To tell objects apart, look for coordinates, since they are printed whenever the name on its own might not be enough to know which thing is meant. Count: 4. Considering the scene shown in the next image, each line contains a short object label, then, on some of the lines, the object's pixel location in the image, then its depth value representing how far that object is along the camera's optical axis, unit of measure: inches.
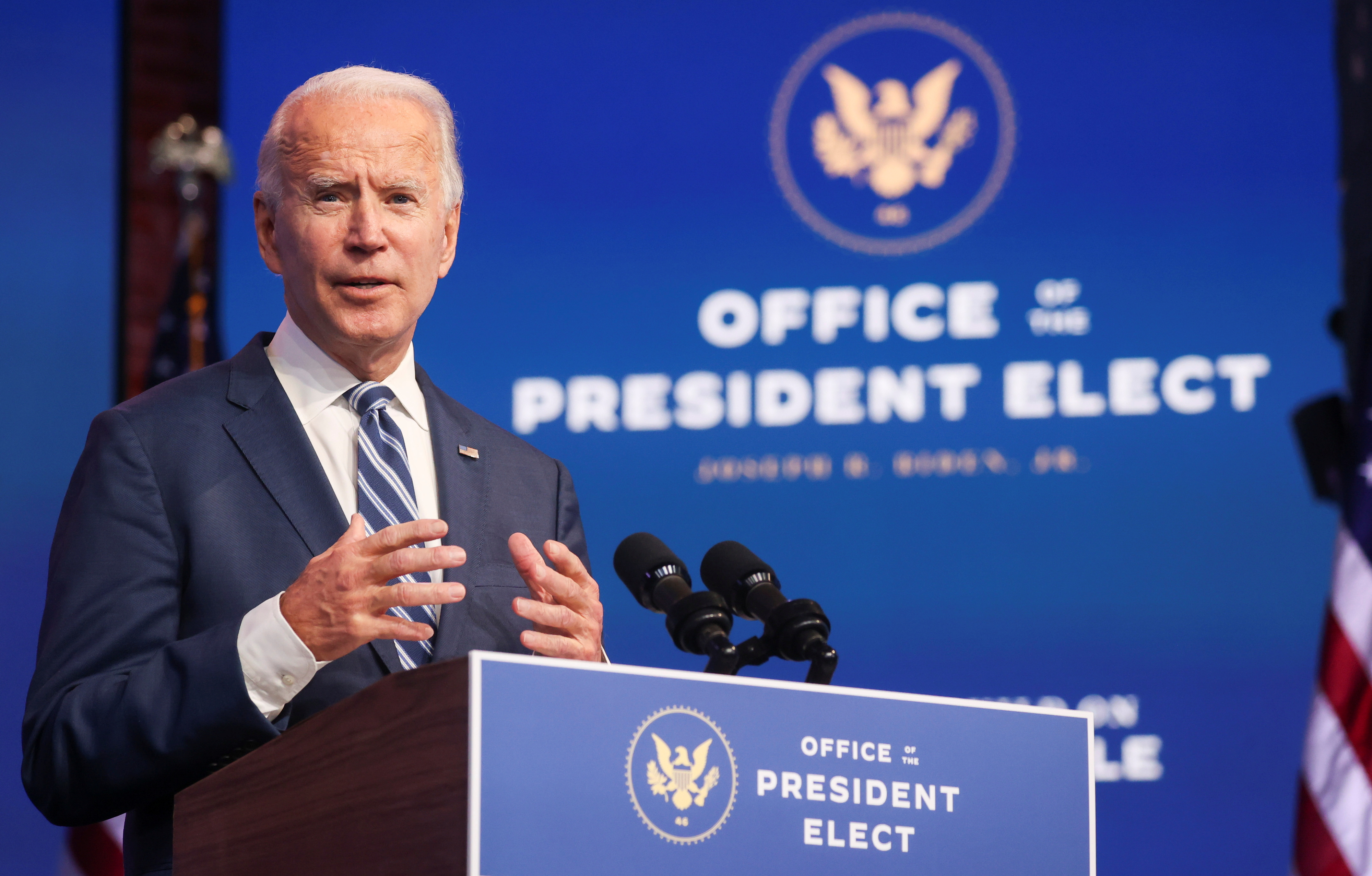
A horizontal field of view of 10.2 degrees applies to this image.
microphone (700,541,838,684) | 247.5
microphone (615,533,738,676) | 246.8
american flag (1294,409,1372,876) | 282.0
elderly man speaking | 245.0
